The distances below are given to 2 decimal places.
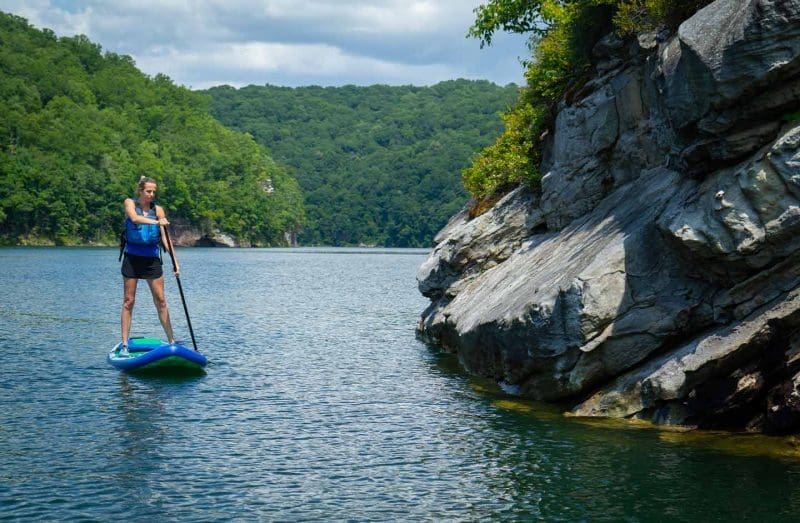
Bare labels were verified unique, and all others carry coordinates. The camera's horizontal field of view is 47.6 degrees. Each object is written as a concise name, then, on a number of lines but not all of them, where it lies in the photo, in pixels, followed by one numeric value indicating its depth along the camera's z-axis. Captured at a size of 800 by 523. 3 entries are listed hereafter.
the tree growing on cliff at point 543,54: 20.16
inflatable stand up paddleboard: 21.05
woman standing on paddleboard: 20.88
